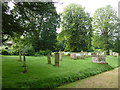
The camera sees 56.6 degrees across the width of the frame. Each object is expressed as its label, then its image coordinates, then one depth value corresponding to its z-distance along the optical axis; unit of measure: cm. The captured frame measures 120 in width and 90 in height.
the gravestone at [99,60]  1230
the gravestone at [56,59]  930
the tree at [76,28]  2236
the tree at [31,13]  789
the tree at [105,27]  2334
